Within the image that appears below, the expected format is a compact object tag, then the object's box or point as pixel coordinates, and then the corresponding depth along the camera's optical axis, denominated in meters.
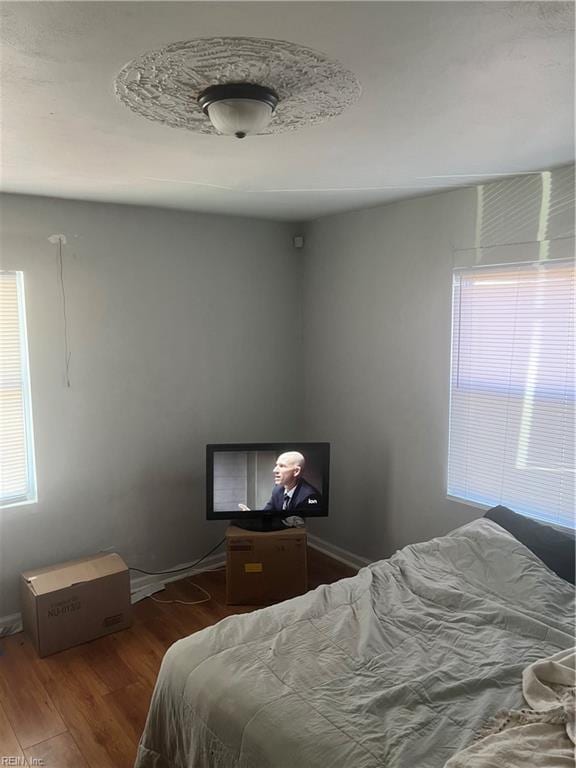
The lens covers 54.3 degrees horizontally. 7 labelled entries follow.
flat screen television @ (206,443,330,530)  3.49
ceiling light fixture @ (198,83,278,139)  1.54
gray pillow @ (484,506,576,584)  2.44
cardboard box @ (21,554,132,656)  2.93
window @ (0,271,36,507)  3.05
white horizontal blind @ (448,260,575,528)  2.69
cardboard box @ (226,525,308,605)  3.38
